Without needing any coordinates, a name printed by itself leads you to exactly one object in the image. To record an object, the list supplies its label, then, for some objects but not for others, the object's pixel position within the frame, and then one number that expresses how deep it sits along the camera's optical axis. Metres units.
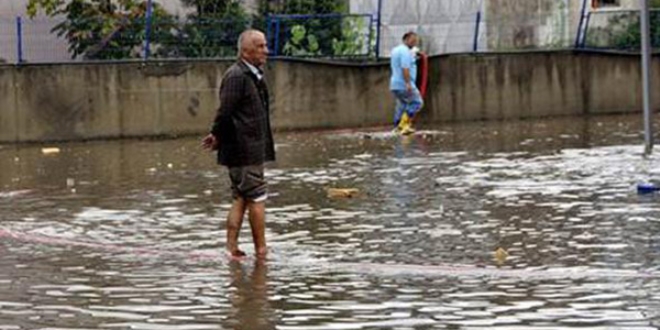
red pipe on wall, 30.16
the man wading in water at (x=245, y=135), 12.83
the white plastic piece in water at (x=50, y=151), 25.92
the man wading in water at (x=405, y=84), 27.20
